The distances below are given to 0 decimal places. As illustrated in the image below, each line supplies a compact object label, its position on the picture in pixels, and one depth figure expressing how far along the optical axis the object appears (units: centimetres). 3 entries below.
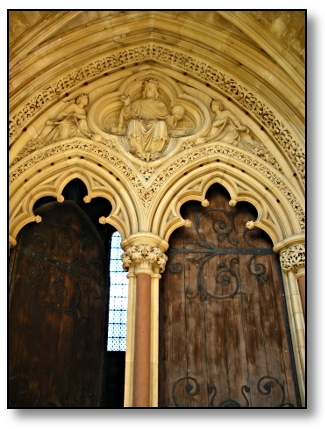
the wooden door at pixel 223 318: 516
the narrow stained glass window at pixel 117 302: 607
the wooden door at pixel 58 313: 514
